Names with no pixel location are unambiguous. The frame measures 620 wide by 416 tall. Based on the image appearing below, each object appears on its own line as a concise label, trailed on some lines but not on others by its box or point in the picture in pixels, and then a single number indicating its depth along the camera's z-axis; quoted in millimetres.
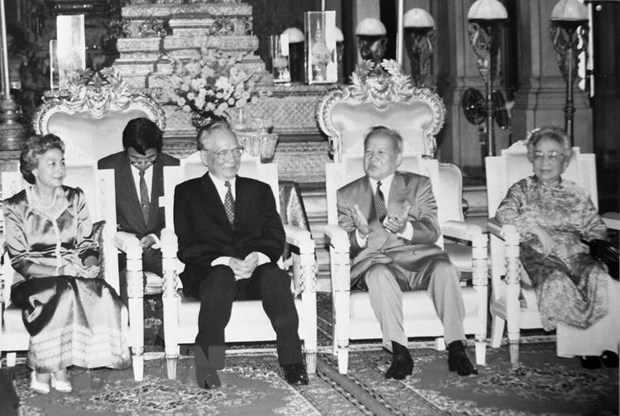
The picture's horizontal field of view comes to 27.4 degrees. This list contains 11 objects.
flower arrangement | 7309
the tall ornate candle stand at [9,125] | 8773
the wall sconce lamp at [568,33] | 9086
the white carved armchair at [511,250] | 6066
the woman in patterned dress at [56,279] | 5648
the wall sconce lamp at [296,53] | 15523
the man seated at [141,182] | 6582
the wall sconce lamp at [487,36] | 8820
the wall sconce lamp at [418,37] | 10898
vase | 7371
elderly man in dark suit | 5715
